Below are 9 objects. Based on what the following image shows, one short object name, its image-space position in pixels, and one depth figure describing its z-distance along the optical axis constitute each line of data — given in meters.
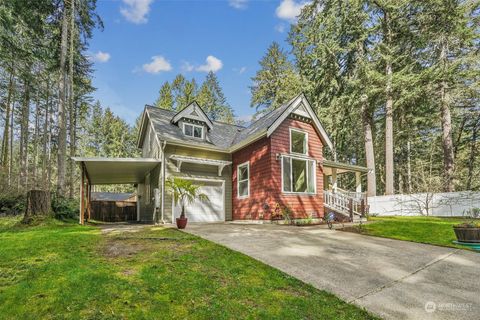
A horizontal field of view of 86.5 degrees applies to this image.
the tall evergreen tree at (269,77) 28.23
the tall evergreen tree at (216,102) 39.22
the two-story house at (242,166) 11.33
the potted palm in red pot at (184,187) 8.72
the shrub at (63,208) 11.16
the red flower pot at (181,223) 8.70
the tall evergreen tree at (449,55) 16.29
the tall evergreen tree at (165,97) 31.72
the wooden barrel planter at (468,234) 6.74
